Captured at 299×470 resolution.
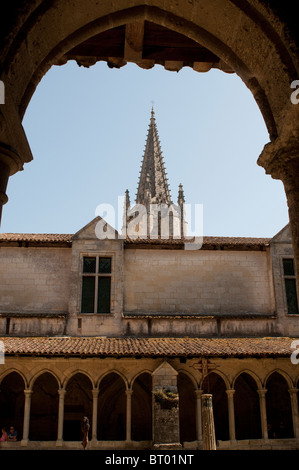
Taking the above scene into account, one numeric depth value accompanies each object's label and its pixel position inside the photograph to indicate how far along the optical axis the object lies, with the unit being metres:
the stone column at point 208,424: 10.05
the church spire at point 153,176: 40.19
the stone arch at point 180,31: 3.31
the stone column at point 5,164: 3.15
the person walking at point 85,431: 11.52
